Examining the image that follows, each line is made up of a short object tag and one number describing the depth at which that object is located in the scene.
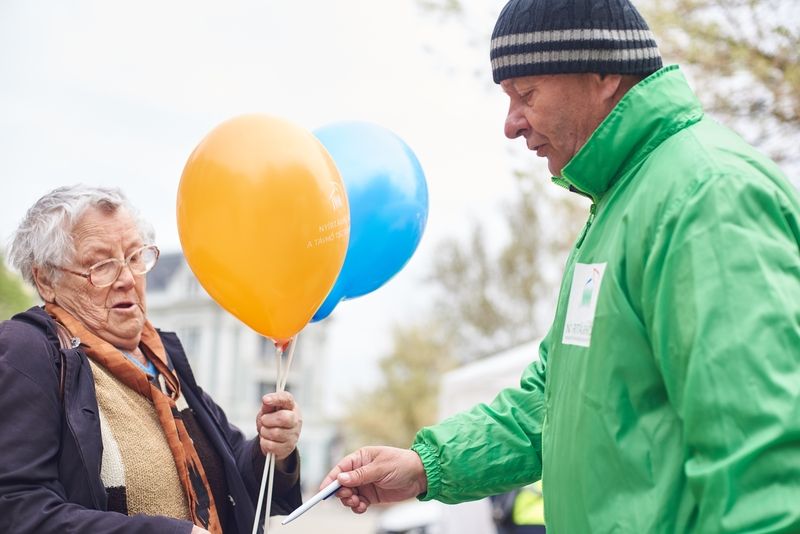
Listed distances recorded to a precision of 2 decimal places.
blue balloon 2.98
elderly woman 2.19
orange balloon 2.36
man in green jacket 1.39
